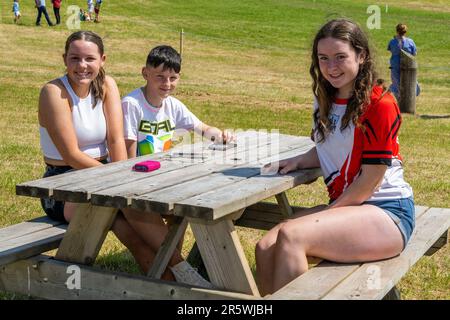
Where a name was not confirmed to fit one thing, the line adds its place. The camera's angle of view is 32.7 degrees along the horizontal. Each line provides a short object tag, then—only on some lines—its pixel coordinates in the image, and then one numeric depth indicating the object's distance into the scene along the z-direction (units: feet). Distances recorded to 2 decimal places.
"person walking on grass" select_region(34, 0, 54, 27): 95.20
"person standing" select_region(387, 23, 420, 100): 49.75
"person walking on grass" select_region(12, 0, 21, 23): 96.00
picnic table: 10.32
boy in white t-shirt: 15.29
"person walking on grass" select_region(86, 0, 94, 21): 101.58
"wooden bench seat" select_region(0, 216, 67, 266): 11.95
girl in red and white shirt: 10.91
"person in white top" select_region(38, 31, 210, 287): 12.78
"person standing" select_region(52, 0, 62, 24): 99.40
